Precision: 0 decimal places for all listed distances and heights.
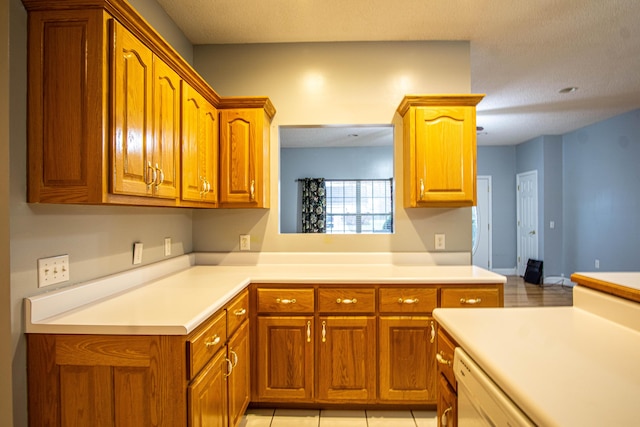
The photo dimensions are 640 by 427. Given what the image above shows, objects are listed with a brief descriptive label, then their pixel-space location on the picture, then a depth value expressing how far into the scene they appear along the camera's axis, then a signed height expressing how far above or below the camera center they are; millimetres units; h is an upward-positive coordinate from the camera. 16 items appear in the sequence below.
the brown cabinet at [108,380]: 1212 -589
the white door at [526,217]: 5984 -73
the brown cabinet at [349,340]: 2068 -769
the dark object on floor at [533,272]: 5688 -1003
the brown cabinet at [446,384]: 1181 -620
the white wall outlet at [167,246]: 2250 -208
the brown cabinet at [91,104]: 1232 +419
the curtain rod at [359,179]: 6512 +662
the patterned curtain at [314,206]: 6445 +152
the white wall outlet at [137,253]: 1876 -211
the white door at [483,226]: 6586 -247
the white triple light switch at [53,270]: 1287 -216
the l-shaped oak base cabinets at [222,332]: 1214 -536
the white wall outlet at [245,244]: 2662 -232
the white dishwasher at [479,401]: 768 -475
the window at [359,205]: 6539 +165
